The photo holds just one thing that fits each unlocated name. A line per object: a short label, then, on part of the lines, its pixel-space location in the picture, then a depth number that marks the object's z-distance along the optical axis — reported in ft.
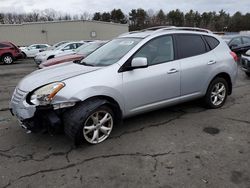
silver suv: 10.71
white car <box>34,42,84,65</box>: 42.70
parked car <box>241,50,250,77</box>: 27.27
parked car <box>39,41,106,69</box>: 27.90
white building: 101.09
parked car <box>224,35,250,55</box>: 42.96
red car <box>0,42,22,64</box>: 53.98
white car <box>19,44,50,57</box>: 71.36
